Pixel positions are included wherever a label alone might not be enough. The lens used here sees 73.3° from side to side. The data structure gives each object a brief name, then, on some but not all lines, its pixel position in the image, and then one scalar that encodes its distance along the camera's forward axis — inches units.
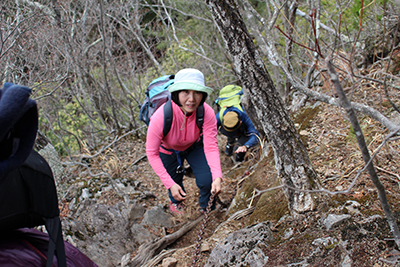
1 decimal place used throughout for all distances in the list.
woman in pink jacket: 113.3
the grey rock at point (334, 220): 81.4
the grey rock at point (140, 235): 147.3
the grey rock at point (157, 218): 157.4
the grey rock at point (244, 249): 85.4
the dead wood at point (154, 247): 125.7
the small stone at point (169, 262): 112.9
